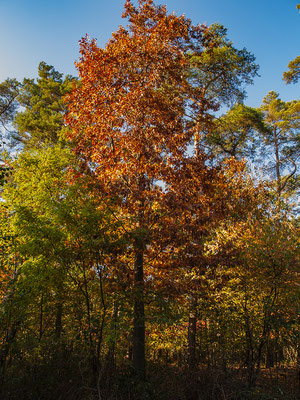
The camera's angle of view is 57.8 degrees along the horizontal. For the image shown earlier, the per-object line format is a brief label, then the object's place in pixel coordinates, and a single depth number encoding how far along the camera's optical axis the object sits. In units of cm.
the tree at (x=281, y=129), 2067
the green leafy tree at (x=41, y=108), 1636
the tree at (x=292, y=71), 1616
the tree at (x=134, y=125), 807
